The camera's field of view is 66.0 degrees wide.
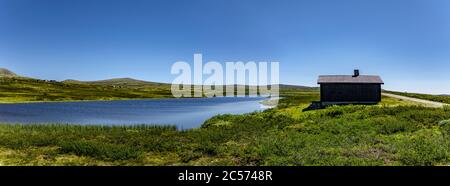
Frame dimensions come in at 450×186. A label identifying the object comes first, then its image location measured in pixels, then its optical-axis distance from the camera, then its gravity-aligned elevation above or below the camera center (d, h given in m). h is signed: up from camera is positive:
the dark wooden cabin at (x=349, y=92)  60.56 -0.89
